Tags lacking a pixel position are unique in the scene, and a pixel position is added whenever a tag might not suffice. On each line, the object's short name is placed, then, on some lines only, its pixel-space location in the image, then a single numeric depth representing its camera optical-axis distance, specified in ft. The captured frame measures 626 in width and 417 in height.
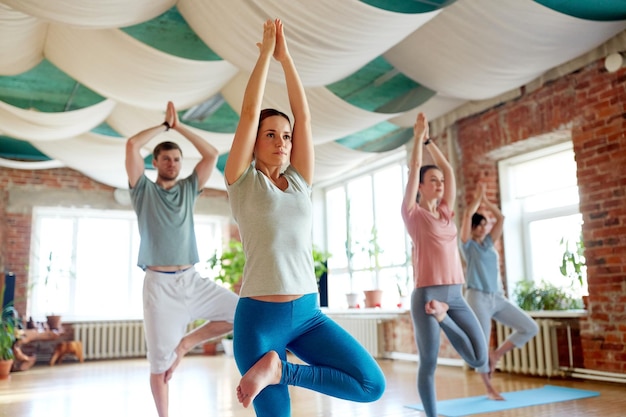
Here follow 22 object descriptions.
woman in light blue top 14.02
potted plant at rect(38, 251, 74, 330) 30.27
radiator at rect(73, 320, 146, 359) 29.71
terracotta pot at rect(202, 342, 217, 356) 32.17
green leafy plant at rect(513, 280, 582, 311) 18.80
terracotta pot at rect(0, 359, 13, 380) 22.00
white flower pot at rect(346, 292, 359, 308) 28.91
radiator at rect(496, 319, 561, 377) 17.79
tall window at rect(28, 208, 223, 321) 30.32
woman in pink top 10.11
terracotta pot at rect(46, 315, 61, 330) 28.48
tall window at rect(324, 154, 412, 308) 27.40
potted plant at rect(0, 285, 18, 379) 22.06
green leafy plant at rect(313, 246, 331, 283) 30.42
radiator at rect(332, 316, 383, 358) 26.03
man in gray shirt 10.00
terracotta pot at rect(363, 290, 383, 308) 27.17
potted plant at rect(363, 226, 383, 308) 27.17
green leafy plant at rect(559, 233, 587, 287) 17.98
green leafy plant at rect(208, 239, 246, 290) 31.01
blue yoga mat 12.56
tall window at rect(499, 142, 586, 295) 19.13
